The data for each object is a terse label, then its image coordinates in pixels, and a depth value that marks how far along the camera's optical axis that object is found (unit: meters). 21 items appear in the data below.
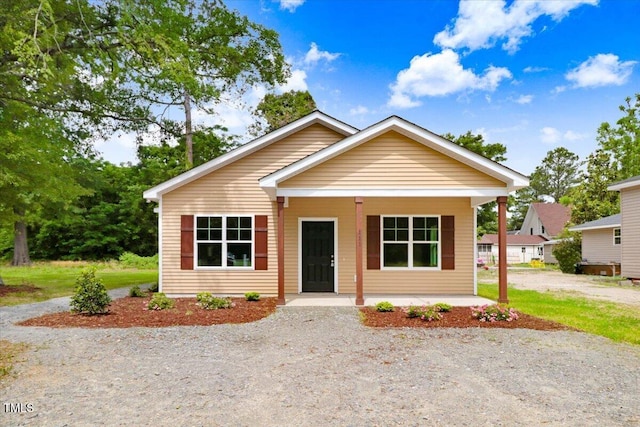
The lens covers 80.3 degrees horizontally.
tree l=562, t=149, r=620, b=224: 28.23
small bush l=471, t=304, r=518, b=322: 7.26
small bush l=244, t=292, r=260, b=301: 9.73
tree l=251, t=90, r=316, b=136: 27.86
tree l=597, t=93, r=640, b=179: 30.85
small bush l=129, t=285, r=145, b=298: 10.66
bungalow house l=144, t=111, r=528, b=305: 10.41
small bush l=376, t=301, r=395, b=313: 8.01
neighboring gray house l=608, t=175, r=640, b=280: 16.17
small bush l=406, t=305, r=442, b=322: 7.33
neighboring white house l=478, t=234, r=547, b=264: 39.47
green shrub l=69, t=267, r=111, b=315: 7.96
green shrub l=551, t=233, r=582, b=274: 23.48
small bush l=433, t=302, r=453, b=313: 7.83
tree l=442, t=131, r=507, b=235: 29.56
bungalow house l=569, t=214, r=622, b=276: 20.91
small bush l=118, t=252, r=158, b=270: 25.23
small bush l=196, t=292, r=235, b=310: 8.68
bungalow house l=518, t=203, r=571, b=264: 38.04
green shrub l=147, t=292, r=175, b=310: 8.59
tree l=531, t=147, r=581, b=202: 57.59
